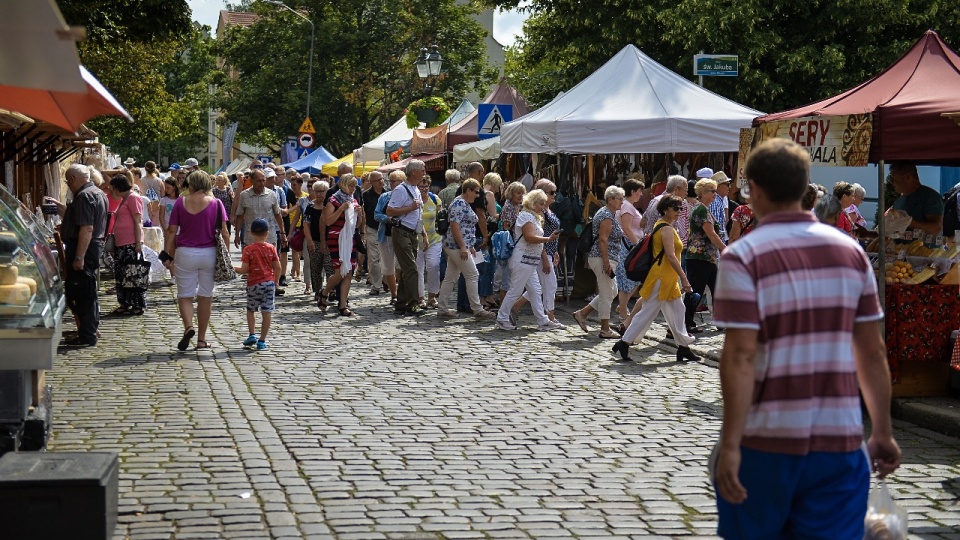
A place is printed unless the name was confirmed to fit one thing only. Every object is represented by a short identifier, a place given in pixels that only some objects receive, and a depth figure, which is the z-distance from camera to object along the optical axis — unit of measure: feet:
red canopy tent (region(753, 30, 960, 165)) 28.50
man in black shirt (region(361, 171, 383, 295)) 58.18
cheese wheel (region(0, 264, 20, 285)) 22.61
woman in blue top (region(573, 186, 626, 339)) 43.96
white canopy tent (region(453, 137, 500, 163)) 69.05
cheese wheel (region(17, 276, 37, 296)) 23.08
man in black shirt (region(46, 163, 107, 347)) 39.55
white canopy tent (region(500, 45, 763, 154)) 52.39
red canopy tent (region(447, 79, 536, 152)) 80.28
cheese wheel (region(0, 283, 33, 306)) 22.17
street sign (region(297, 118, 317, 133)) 129.18
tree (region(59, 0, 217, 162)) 52.29
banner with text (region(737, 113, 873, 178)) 29.76
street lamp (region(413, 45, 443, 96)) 97.66
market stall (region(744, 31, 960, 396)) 28.81
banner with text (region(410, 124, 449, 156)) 82.63
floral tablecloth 30.53
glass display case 21.24
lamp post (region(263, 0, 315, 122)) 157.79
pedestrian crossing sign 69.51
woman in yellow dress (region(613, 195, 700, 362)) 37.96
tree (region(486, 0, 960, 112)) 91.91
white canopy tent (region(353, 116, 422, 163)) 107.14
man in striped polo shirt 11.91
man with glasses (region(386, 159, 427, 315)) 51.47
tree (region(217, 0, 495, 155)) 166.50
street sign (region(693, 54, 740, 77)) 51.62
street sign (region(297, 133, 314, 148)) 127.44
